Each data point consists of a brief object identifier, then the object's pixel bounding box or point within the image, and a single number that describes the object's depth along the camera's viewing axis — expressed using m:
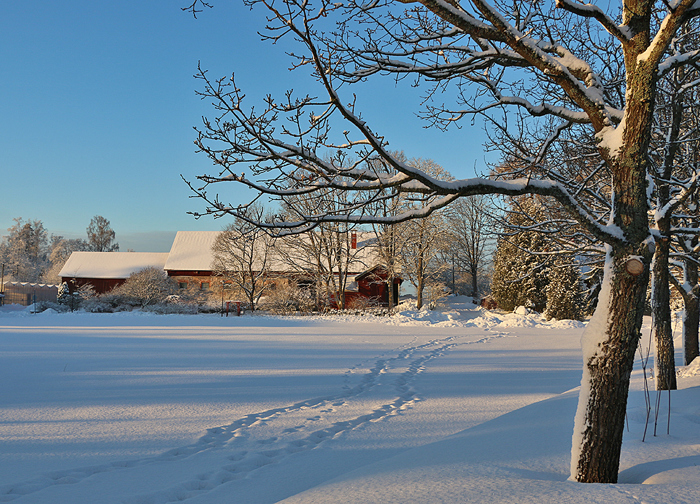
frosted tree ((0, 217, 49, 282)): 63.50
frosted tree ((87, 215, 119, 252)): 70.56
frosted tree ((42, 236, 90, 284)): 69.19
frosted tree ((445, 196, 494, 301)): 41.94
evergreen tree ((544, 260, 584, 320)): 24.86
